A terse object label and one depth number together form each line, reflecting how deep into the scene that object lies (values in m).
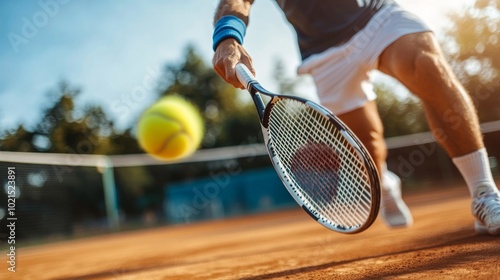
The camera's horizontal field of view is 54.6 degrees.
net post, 11.23
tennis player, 2.20
